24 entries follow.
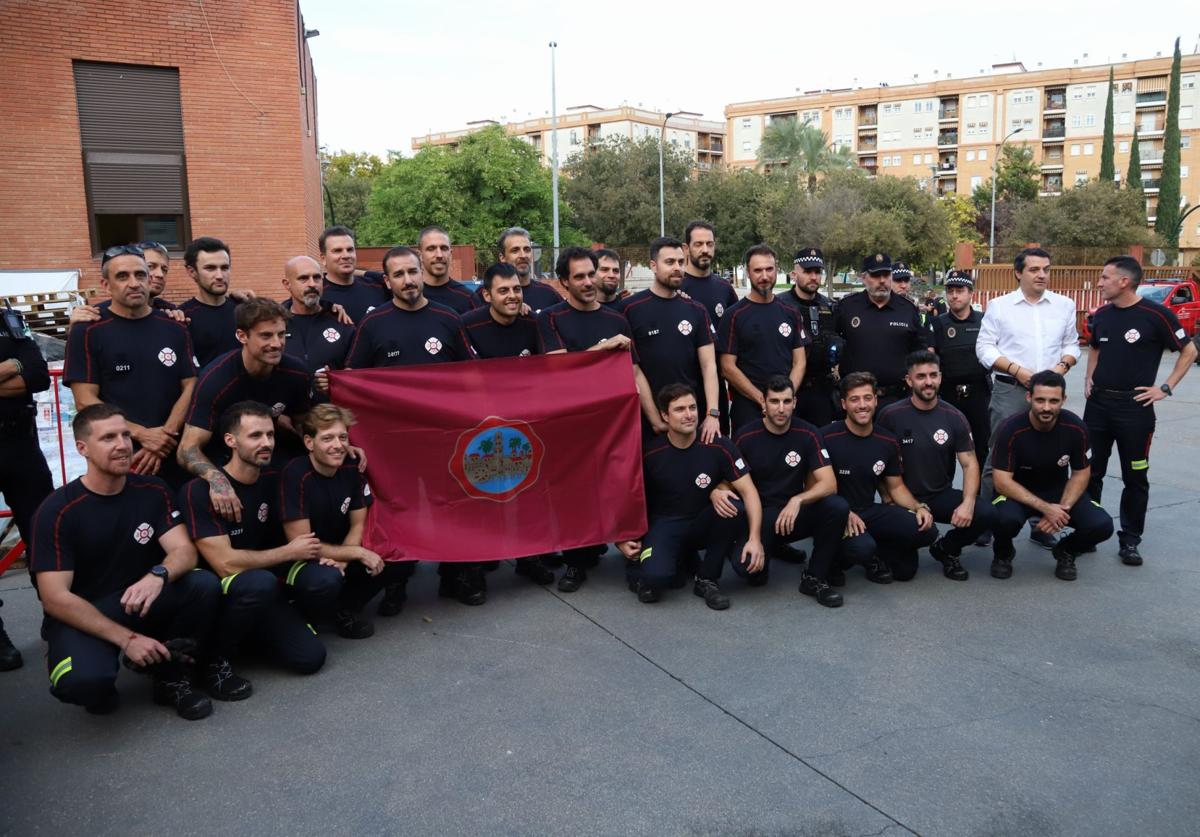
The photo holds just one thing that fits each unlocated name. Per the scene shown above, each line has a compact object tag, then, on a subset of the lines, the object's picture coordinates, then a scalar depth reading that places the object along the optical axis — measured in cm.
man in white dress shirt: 701
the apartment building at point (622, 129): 10433
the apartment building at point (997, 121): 8469
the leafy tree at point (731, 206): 4856
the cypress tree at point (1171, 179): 5794
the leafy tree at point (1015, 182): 6800
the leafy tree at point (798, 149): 7412
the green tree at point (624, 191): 4941
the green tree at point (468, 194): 3869
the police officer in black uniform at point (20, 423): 511
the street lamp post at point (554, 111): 3330
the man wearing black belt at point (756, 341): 671
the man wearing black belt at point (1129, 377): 658
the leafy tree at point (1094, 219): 4438
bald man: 586
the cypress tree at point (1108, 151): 6075
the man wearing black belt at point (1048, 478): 611
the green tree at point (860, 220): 4228
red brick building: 1366
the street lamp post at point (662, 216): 4616
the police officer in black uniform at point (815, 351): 707
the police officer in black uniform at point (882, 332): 719
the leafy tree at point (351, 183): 5931
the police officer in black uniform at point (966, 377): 770
